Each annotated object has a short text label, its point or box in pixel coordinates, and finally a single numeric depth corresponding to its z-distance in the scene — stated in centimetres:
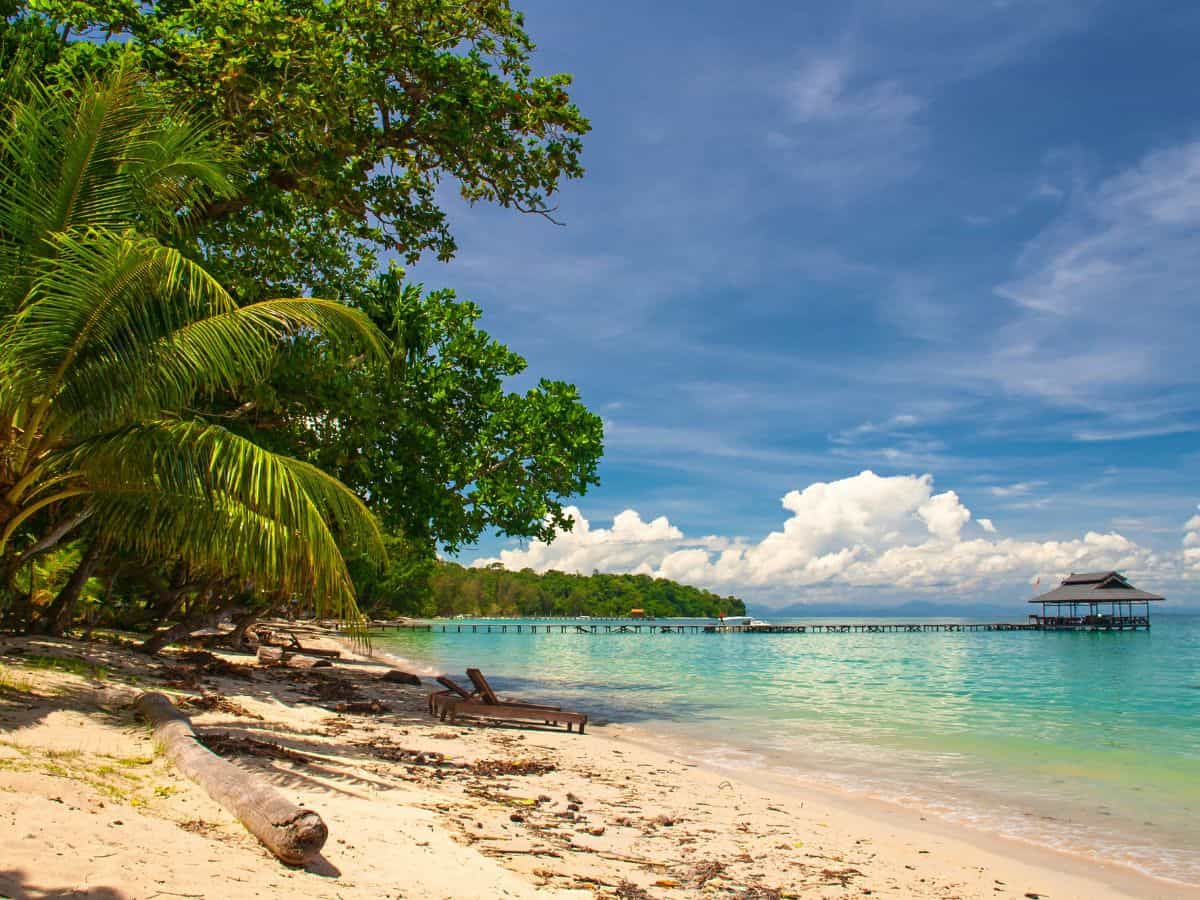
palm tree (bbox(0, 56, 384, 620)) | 680
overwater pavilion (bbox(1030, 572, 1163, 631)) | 7594
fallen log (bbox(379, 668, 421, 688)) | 2078
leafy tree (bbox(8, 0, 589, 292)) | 1071
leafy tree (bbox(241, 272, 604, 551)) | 1522
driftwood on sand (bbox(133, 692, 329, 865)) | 453
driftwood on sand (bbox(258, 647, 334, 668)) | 2297
